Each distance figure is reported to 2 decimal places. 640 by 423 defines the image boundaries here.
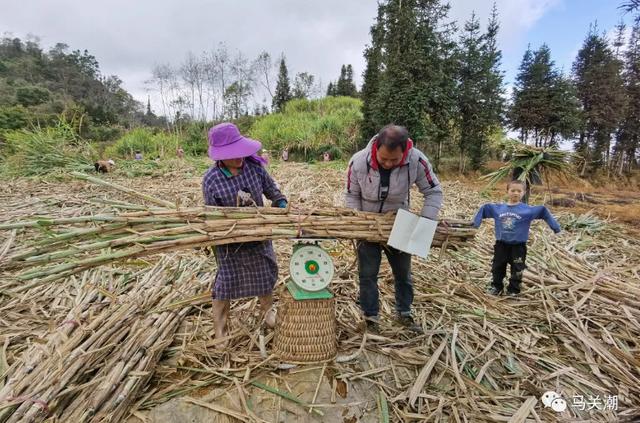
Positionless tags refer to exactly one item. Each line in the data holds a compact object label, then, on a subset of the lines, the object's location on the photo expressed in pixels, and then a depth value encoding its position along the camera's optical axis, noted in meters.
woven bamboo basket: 2.36
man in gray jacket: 2.42
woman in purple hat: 2.39
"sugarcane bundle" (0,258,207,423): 2.03
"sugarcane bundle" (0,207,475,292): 1.96
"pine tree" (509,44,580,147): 15.10
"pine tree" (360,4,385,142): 15.29
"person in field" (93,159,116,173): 8.88
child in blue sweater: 3.52
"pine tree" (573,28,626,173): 17.19
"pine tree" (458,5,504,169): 15.57
